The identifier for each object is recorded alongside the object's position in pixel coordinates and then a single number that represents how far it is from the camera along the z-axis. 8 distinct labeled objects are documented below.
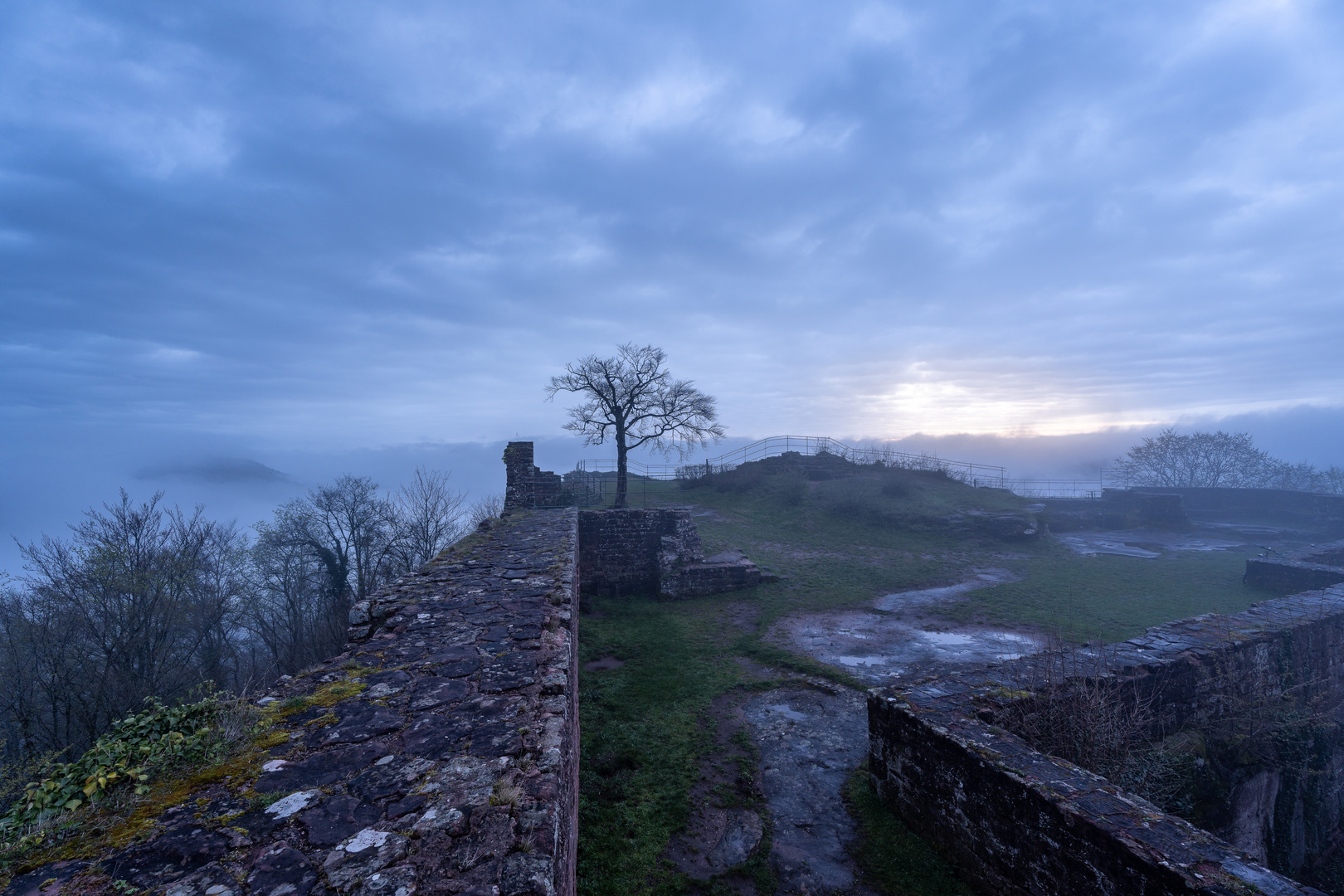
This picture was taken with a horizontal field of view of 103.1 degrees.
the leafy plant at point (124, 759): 2.33
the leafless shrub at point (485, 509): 26.90
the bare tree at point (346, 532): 21.52
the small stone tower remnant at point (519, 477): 16.06
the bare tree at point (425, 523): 22.80
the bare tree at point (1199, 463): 32.31
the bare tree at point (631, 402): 24.83
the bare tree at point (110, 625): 12.32
